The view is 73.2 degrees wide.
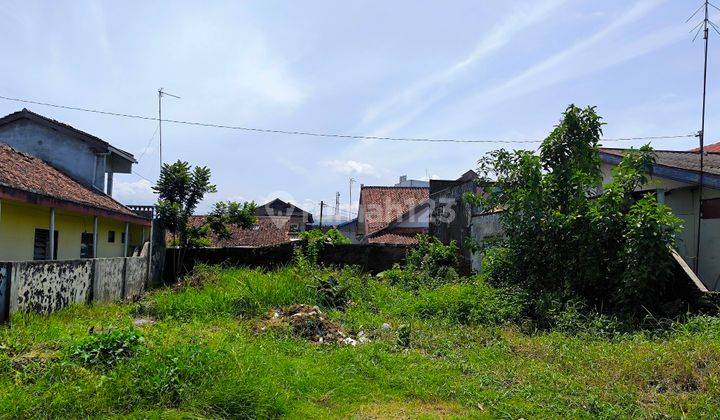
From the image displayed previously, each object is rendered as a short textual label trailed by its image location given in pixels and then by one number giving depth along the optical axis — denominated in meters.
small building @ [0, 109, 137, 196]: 15.04
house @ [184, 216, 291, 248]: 31.40
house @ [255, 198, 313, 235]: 45.09
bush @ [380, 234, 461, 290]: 12.20
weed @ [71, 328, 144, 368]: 4.57
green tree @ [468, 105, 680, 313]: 7.39
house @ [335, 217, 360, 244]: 42.76
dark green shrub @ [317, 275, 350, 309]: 9.70
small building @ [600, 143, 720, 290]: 8.12
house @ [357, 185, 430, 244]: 24.62
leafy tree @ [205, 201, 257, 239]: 17.08
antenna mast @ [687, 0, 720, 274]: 8.11
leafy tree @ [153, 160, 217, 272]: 16.16
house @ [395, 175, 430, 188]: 39.62
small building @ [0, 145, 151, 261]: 10.10
